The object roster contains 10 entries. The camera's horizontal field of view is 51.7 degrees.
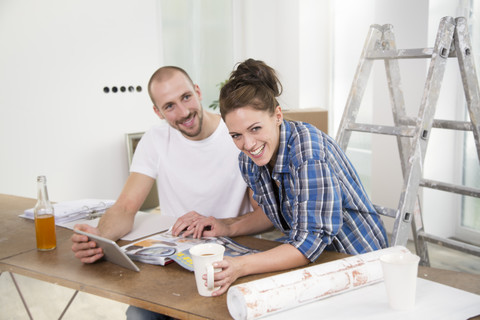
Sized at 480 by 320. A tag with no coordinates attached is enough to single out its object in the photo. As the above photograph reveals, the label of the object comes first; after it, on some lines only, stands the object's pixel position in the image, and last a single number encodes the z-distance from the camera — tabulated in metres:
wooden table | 1.19
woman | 1.37
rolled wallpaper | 1.08
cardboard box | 3.62
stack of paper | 2.03
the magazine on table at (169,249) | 1.45
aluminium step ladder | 2.01
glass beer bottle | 1.63
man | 2.03
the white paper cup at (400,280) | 1.05
